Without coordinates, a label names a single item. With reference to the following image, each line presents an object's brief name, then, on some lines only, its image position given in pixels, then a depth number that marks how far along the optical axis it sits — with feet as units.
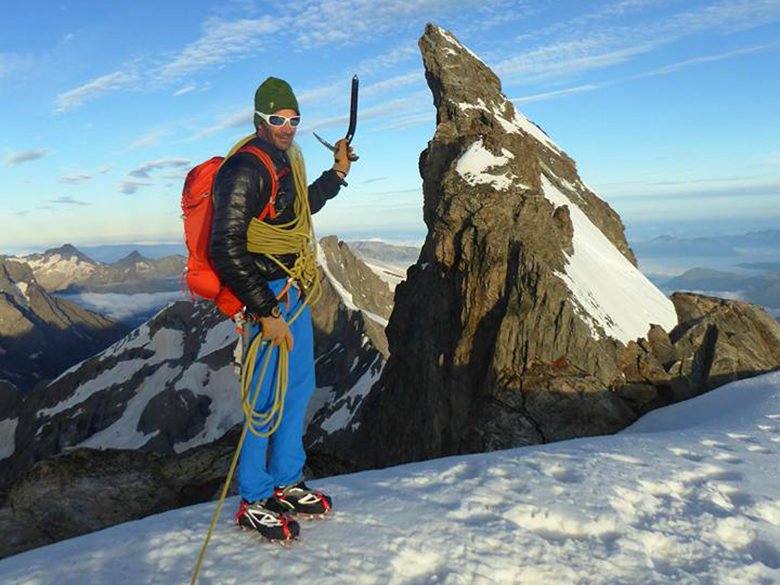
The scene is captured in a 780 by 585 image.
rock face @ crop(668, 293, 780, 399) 65.46
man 17.35
